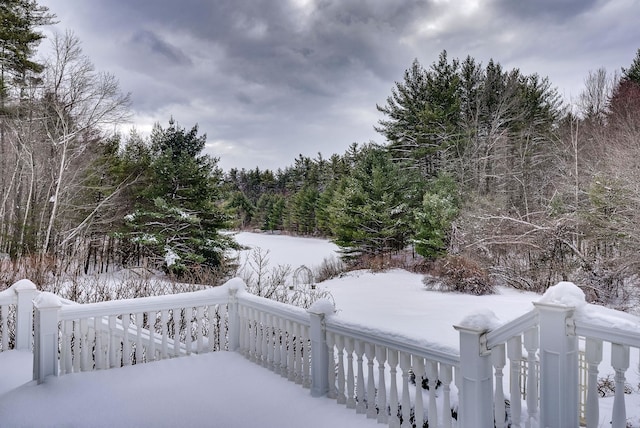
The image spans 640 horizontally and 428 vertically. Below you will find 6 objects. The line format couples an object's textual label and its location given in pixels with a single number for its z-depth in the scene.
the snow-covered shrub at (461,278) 10.67
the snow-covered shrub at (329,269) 15.76
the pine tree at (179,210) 13.70
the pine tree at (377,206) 17.20
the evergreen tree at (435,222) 14.60
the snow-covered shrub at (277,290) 7.32
